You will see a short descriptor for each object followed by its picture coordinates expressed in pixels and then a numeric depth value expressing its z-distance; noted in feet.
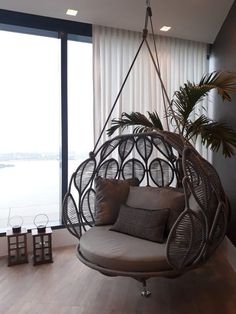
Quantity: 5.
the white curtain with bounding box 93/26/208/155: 11.37
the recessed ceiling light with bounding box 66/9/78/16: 9.76
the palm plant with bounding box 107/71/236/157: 8.77
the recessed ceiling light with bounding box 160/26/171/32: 11.11
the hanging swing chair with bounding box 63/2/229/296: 6.28
